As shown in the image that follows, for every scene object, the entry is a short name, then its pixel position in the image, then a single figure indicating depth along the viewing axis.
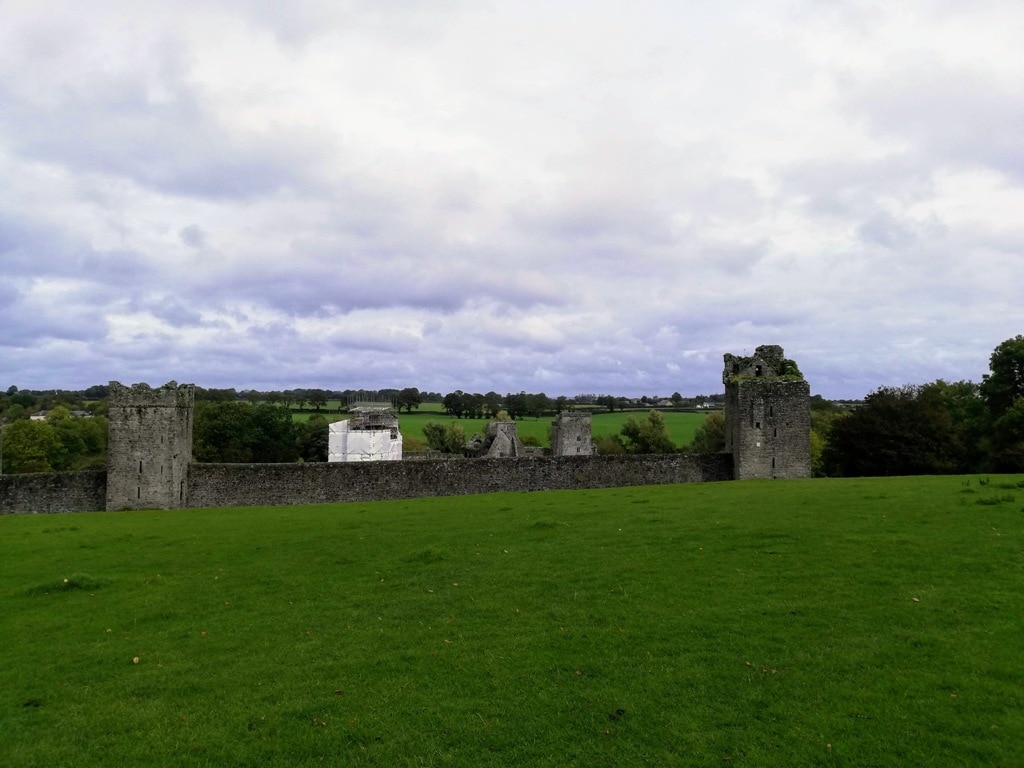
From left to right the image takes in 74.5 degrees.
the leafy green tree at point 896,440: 32.34
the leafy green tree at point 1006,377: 38.47
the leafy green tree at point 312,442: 66.53
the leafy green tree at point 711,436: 61.56
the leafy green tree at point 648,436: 69.44
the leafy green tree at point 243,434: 59.00
